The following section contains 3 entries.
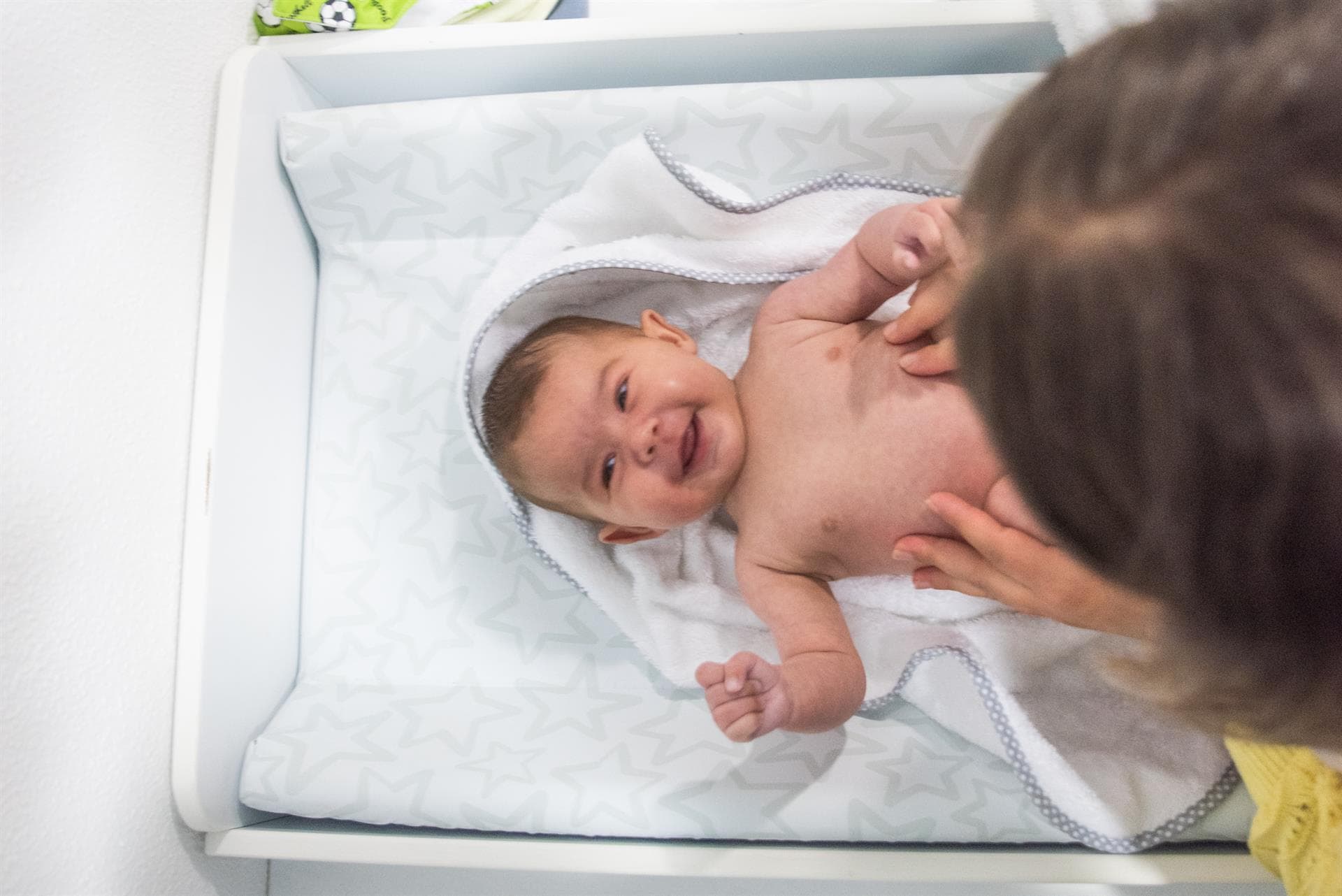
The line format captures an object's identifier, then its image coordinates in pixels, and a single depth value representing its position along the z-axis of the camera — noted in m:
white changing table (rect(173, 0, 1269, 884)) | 0.92
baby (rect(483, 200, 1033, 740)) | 0.89
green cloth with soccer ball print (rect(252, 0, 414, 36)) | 1.08
